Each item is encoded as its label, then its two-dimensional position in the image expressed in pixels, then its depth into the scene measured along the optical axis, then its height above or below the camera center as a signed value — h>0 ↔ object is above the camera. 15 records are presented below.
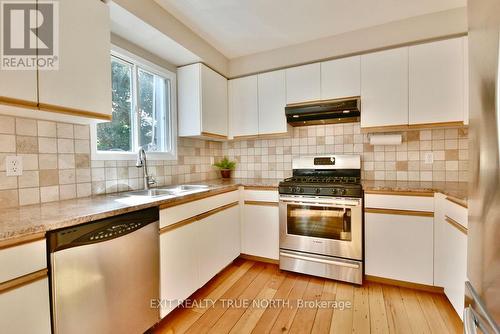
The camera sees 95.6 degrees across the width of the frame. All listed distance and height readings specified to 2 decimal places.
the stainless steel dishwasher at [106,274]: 1.01 -0.57
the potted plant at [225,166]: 3.05 -0.04
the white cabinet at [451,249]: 1.48 -0.64
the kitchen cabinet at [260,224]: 2.40 -0.67
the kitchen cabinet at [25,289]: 0.84 -0.49
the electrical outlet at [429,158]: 2.27 +0.03
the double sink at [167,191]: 1.84 -0.24
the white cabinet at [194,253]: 1.57 -0.74
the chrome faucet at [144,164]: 1.91 +0.00
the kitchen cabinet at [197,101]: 2.41 +0.68
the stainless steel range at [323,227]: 2.03 -0.61
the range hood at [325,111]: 2.20 +0.51
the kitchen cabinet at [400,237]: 1.88 -0.65
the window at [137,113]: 1.88 +0.49
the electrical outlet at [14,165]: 1.29 +0.00
